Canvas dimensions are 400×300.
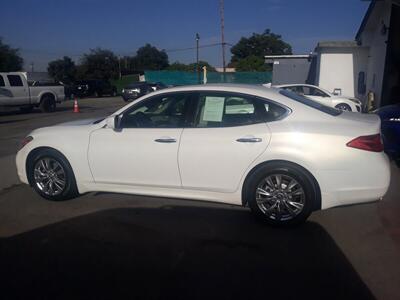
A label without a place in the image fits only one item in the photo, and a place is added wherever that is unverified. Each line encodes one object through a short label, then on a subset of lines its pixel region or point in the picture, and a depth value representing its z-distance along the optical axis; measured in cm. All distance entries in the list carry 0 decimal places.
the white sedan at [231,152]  428
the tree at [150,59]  9362
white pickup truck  1861
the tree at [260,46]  8892
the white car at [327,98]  1453
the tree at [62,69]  5632
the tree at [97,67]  5659
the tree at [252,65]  6089
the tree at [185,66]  6886
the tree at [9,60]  4256
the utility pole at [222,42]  4006
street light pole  4653
